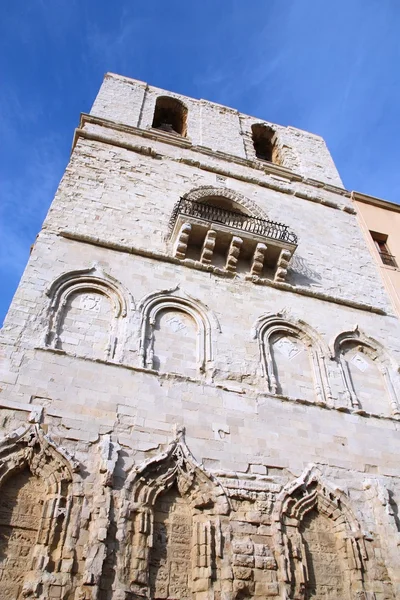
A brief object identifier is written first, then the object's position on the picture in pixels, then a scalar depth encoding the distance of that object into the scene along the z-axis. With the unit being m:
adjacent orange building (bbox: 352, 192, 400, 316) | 10.45
